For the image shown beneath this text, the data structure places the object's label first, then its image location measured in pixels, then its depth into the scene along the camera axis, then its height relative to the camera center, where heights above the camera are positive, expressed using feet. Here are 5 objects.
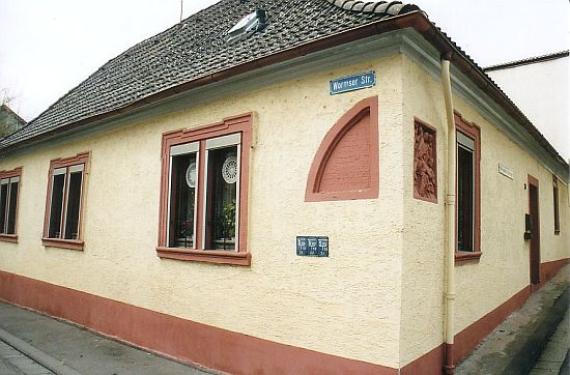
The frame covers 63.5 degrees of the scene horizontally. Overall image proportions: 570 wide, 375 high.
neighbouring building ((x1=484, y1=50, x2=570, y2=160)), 50.08 +16.43
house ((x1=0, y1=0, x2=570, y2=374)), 15.08 +1.13
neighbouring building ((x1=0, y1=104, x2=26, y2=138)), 94.99 +19.96
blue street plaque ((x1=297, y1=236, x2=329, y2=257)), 16.05 -0.72
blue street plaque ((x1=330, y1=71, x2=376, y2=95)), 15.61 +5.00
